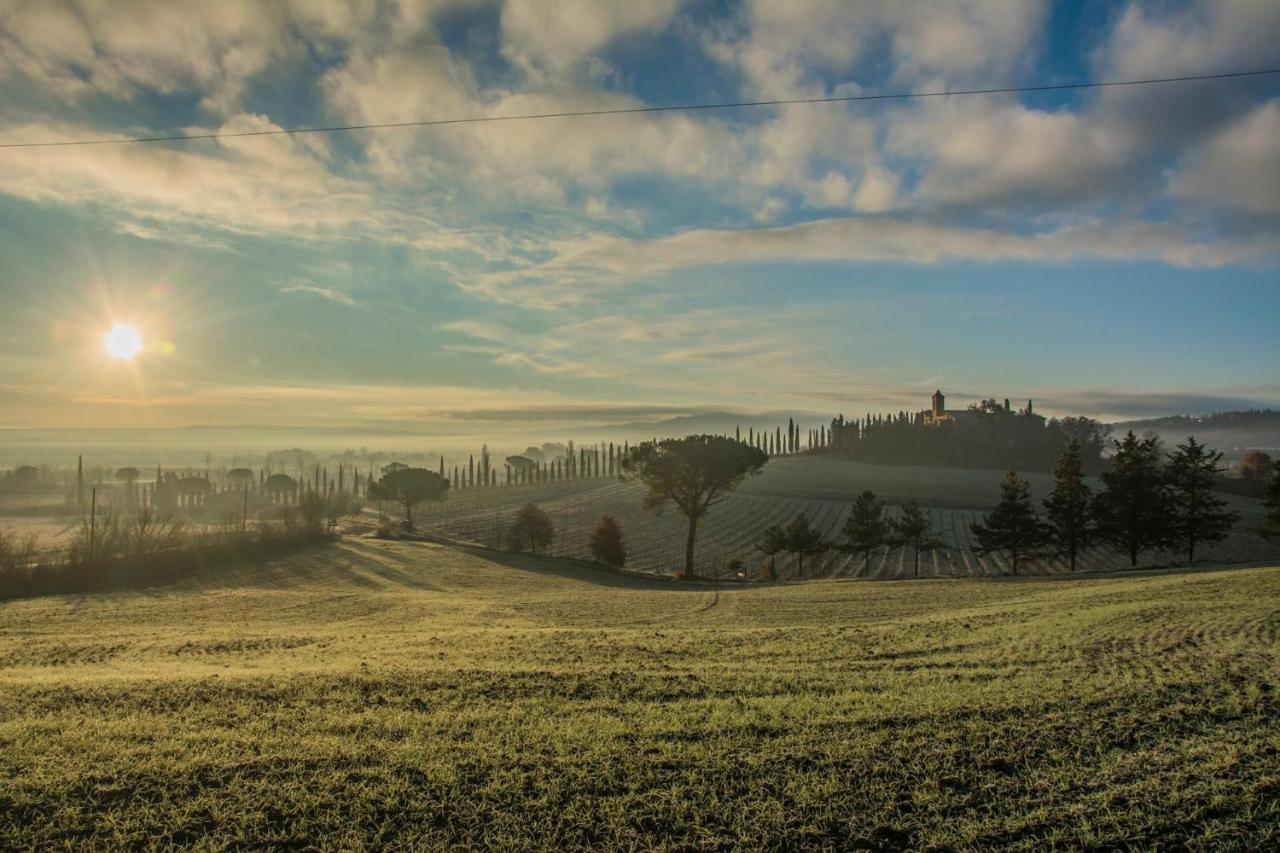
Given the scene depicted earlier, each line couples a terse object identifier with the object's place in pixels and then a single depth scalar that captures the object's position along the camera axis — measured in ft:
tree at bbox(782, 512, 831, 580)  183.11
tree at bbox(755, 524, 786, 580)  184.44
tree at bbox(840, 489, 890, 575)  184.54
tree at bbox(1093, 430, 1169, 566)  161.79
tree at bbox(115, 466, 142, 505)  589.85
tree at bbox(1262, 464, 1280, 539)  140.05
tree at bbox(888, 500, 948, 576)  185.57
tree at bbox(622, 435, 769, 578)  184.96
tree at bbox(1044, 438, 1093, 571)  167.43
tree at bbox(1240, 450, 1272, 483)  371.02
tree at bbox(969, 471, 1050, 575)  168.96
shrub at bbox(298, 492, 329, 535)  199.11
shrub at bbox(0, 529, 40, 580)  121.60
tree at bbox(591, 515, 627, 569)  196.85
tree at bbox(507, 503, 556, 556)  210.59
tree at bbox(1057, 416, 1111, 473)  458.50
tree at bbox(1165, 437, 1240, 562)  163.53
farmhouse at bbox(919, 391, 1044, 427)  550.77
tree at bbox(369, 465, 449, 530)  289.53
